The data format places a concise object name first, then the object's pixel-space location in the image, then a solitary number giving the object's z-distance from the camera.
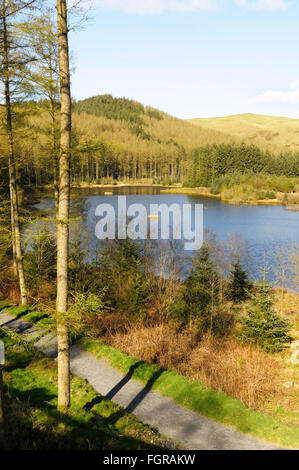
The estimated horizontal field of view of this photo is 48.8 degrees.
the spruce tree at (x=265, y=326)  13.20
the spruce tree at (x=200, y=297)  15.45
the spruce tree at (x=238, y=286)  20.27
